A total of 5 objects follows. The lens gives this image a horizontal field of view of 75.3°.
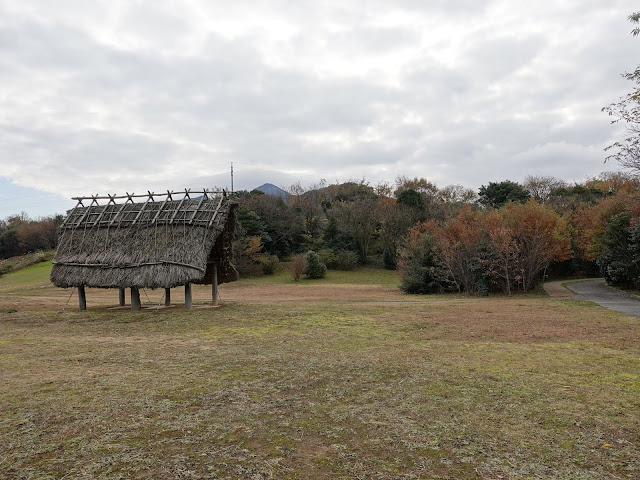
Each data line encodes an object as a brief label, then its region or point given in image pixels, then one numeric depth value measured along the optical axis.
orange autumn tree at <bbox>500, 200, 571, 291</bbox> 26.45
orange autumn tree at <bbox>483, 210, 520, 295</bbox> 25.20
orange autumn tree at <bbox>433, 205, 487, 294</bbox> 26.70
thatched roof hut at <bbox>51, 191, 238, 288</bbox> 16.59
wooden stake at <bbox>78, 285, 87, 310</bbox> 18.14
